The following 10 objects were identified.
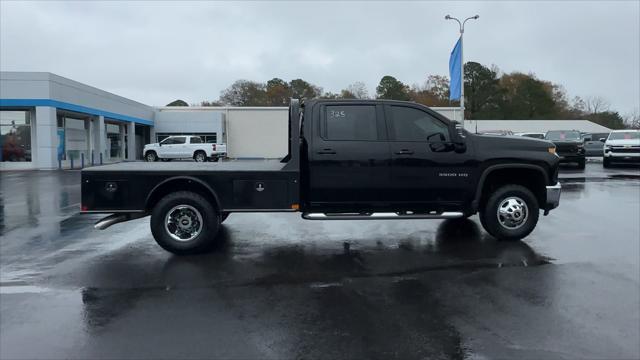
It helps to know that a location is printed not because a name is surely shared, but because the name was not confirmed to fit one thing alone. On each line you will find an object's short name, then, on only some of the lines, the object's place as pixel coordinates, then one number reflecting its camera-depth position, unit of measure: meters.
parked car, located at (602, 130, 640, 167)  23.77
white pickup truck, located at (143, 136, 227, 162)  35.81
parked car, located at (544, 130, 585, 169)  23.39
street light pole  28.98
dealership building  27.45
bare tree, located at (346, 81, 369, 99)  83.88
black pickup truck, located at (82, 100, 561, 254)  6.96
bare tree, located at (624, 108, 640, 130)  94.76
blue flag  29.28
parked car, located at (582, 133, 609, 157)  35.25
